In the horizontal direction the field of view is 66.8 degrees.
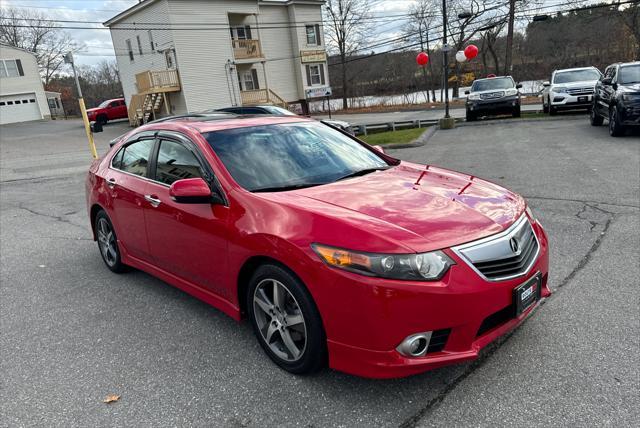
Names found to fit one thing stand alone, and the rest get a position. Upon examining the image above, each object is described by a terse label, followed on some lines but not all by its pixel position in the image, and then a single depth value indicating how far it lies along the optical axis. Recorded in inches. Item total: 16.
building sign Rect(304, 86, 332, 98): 657.7
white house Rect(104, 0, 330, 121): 1151.6
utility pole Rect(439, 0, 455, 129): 693.2
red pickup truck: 1384.1
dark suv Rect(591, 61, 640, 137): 446.9
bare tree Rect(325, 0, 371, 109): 1766.7
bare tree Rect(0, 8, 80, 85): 2298.7
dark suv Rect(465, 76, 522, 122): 738.8
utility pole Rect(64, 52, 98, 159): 600.1
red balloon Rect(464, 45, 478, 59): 1026.5
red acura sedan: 100.3
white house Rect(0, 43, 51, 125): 1680.6
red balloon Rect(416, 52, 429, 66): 1142.6
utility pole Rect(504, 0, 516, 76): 1389.0
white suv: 675.4
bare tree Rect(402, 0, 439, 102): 1715.1
